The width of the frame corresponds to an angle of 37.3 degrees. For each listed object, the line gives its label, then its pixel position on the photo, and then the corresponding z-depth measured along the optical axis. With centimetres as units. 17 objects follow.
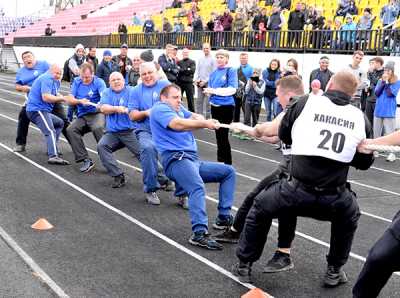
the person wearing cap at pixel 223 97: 991
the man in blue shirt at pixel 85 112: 998
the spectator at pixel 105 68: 1455
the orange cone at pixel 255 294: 473
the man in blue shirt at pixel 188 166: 603
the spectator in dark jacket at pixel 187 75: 1522
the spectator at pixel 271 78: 1387
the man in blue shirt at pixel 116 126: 885
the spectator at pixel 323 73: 1280
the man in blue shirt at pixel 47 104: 1018
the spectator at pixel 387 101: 1173
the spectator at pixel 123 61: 1507
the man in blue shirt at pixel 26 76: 1118
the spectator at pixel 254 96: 1386
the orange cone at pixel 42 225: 652
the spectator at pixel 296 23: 1877
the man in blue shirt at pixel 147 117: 780
